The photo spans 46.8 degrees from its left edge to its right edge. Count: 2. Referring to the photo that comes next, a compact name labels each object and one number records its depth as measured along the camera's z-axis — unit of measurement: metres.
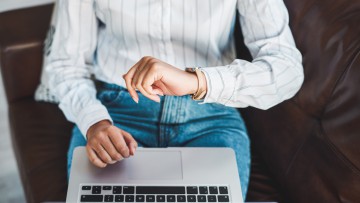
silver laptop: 0.80
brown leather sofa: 0.84
